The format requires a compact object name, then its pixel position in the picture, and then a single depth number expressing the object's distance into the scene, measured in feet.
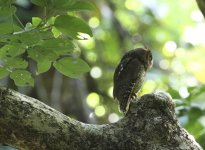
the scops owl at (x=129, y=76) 27.33
